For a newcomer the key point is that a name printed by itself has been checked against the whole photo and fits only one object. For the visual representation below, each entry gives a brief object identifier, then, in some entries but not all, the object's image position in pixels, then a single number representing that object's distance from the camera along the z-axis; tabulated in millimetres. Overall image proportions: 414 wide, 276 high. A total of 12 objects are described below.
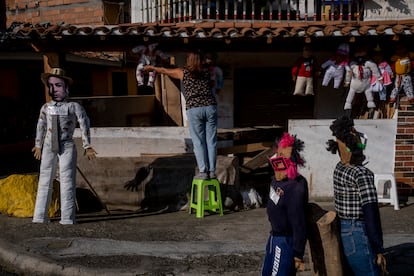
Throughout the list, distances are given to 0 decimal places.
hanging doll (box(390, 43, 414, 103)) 7320
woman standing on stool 6594
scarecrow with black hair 3490
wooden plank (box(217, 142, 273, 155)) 8430
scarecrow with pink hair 3547
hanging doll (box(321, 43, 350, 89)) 7602
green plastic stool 6785
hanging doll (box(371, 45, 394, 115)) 7496
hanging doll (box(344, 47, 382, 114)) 7535
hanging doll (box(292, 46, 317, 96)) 7766
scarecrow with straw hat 6379
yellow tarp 7016
